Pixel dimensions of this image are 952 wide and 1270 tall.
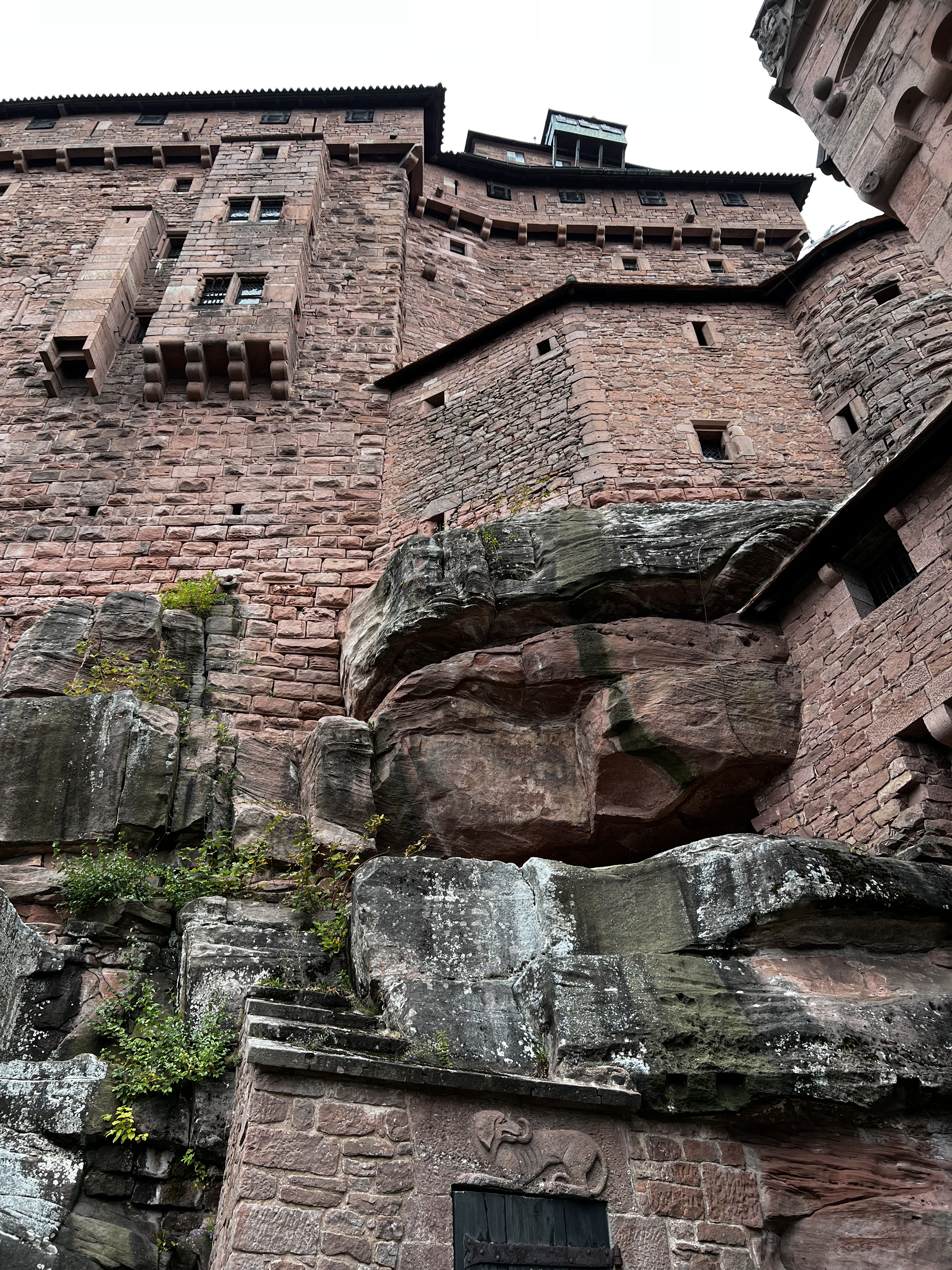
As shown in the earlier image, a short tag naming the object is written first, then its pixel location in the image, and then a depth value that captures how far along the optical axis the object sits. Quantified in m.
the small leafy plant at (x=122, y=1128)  5.53
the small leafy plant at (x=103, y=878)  6.92
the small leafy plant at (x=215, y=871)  7.21
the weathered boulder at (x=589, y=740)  7.91
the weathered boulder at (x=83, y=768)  7.50
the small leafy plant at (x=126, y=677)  8.94
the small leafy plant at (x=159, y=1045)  5.76
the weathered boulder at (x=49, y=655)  8.78
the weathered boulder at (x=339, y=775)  7.94
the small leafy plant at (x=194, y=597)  10.81
